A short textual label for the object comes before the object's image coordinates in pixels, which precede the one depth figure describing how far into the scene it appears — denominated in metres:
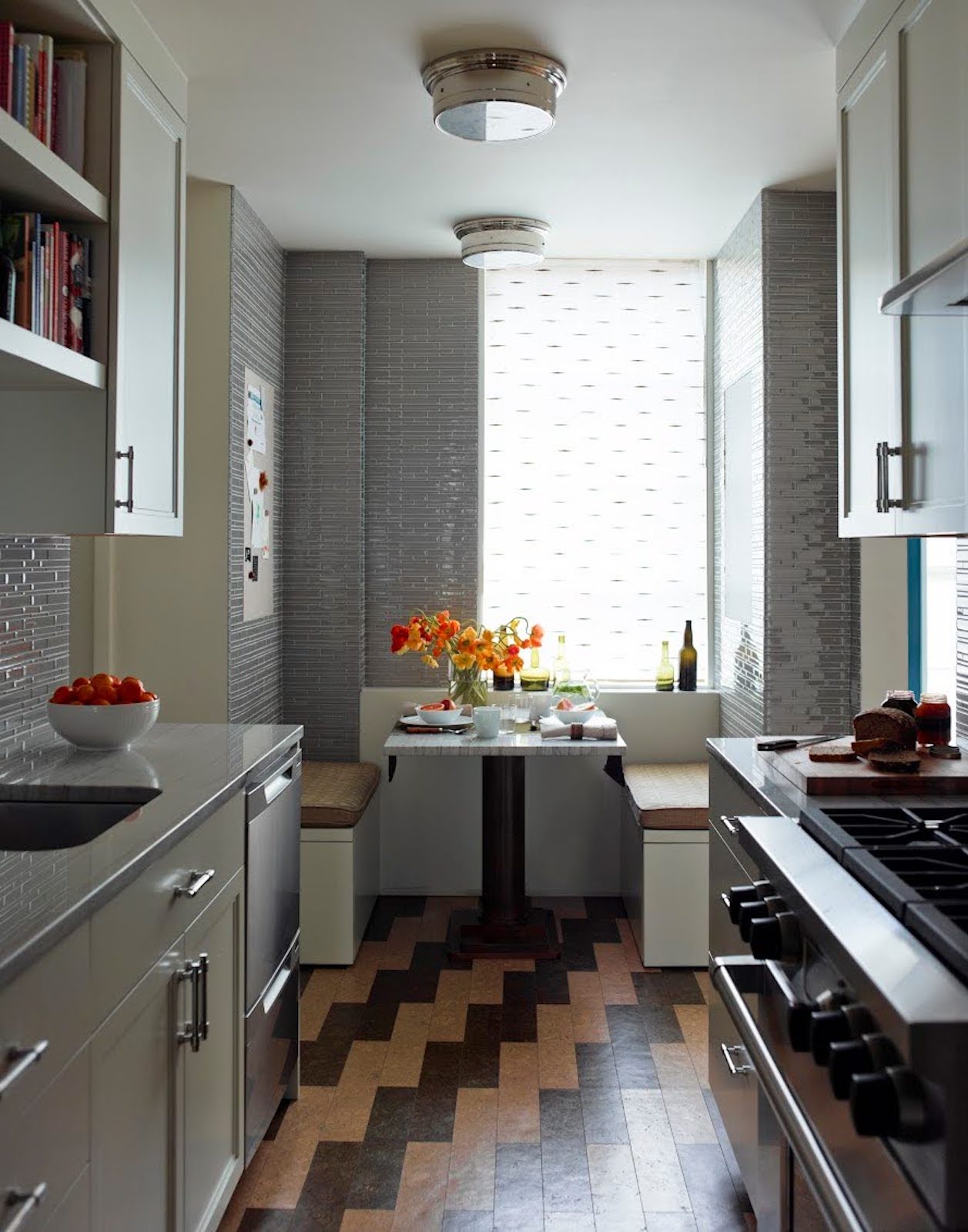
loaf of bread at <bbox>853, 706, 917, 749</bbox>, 2.43
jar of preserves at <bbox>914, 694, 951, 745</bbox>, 2.51
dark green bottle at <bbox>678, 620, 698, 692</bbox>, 4.97
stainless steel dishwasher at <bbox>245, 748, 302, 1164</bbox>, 2.55
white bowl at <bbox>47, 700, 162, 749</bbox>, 2.60
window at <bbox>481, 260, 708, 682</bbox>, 5.10
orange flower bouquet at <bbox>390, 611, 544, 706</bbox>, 4.30
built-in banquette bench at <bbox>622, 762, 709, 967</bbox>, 4.04
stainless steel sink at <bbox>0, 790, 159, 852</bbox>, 2.20
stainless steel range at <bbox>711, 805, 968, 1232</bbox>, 1.18
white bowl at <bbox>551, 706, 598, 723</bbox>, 4.33
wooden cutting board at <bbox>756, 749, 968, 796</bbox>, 2.22
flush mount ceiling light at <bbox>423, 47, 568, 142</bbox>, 3.02
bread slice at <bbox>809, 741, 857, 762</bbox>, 2.43
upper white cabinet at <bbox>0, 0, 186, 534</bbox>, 2.36
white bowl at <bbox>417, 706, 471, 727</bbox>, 4.28
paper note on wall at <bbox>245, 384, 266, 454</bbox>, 4.37
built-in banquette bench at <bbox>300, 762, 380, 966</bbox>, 4.05
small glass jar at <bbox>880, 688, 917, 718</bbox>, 2.59
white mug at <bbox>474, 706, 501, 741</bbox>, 4.09
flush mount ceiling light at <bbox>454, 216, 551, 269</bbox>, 4.48
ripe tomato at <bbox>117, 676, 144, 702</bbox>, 2.69
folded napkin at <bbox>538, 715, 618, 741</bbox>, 4.10
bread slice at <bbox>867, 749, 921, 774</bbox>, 2.28
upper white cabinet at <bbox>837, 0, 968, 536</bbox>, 2.15
